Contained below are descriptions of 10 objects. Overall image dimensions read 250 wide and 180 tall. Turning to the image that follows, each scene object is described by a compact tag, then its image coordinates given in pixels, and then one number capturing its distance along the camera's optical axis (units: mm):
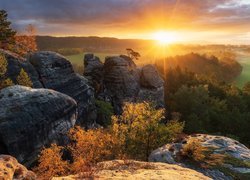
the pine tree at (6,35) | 36436
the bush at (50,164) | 15361
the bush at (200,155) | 14459
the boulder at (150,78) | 45732
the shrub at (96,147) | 18493
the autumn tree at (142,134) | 22493
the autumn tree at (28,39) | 46715
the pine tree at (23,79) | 26663
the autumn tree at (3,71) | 24907
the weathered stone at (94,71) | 42118
